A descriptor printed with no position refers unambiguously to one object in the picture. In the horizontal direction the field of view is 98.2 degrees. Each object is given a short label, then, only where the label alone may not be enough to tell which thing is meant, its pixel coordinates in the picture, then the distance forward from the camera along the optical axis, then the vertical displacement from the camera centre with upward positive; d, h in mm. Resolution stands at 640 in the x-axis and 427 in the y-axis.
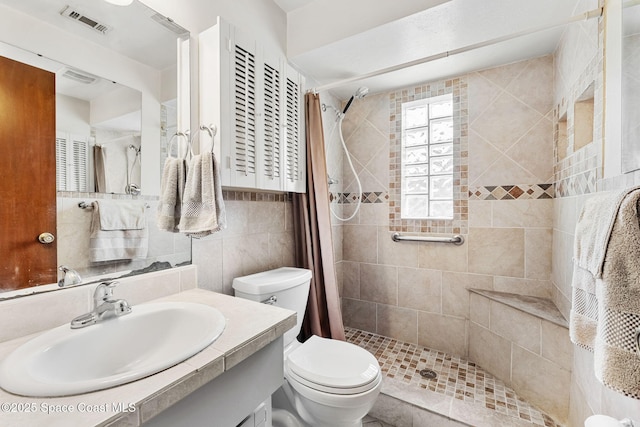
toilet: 1153 -732
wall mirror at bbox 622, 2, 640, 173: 806 +376
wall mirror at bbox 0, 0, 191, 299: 841 +375
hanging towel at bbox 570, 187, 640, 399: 577 -178
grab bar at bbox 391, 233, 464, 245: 1999 -221
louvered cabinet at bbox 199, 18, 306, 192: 1214 +494
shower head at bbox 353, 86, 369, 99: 1960 +841
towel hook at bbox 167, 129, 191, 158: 1212 +315
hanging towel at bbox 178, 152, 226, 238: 1117 +39
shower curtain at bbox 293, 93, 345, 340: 1783 -191
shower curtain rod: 1113 +793
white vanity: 492 -361
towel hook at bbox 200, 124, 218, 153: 1210 +336
